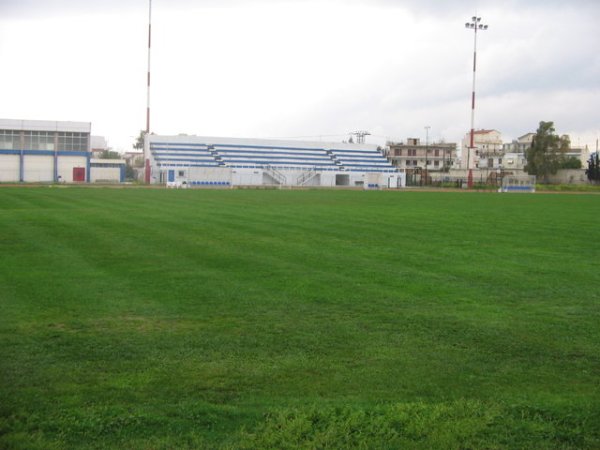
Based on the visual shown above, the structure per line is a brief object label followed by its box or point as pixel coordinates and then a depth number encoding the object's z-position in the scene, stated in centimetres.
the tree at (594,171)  7830
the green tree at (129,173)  9456
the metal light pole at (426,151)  10379
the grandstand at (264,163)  6819
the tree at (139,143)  13231
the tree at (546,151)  8525
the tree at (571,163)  9044
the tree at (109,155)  11549
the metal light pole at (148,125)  6412
